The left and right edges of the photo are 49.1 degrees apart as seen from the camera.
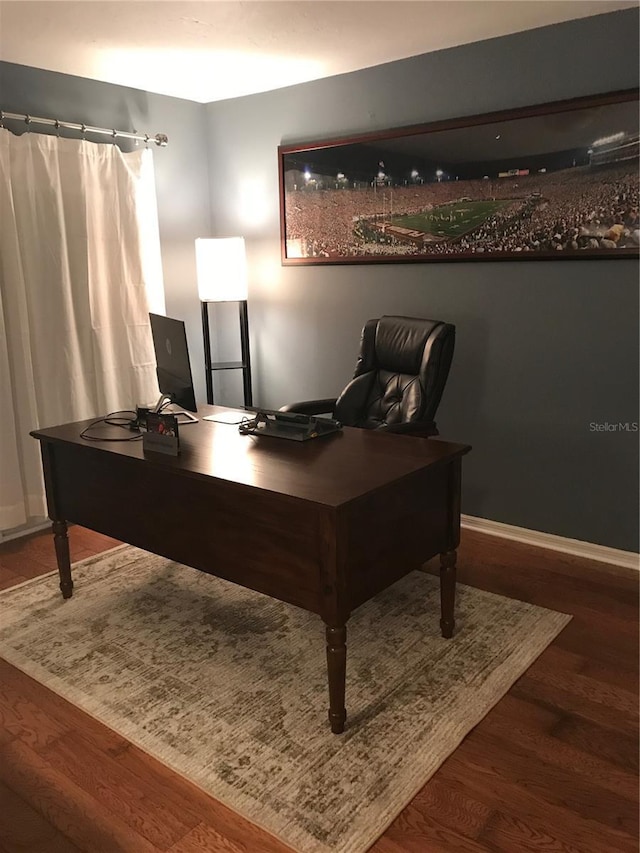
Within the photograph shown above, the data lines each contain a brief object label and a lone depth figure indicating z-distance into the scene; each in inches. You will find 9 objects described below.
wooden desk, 79.0
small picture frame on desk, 95.7
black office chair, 120.1
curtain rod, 132.4
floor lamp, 155.6
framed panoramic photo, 113.5
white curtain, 135.0
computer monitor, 104.0
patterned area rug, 74.4
